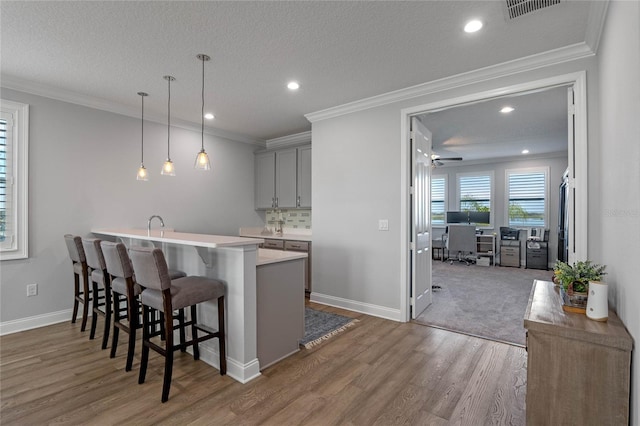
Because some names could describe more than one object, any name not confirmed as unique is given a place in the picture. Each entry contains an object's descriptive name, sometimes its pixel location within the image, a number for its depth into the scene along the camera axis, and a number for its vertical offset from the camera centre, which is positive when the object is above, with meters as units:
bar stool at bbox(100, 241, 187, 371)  2.41 -0.55
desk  7.70 -0.80
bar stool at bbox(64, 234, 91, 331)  3.23 -0.60
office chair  7.58 -0.60
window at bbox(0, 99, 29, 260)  3.26 +0.36
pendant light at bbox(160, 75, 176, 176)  3.20 +0.48
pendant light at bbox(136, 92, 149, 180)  3.46 +0.81
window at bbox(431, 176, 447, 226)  8.85 +0.45
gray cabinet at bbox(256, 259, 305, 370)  2.54 -0.82
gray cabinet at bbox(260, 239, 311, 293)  4.63 -0.51
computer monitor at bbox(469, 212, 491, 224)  8.07 -0.05
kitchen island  2.32 -0.58
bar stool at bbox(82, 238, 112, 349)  2.83 -0.58
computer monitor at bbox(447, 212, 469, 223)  8.21 -0.06
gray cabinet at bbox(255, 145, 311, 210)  5.11 +0.62
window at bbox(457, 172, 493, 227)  8.09 +0.62
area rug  3.06 -1.22
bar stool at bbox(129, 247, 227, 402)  2.10 -0.58
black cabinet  7.08 -0.89
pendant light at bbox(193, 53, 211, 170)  2.92 +0.49
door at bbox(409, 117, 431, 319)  3.65 -0.03
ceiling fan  6.27 +1.14
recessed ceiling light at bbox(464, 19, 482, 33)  2.26 +1.39
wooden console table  1.39 -0.72
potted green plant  1.71 -0.36
